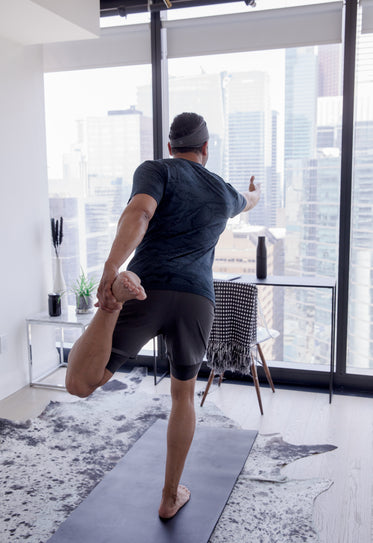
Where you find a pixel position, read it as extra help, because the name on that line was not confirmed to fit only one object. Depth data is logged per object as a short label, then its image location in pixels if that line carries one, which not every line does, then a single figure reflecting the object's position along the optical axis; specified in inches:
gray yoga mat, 76.2
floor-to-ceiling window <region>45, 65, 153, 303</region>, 145.2
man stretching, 70.6
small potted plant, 141.2
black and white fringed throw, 113.9
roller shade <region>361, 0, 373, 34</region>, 122.8
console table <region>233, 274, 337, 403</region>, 123.6
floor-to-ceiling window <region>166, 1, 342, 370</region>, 131.3
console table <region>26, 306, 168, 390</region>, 133.6
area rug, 79.5
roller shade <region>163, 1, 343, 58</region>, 127.0
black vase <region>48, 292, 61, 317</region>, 136.8
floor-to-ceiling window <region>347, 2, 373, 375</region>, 125.6
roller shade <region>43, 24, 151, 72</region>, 140.9
